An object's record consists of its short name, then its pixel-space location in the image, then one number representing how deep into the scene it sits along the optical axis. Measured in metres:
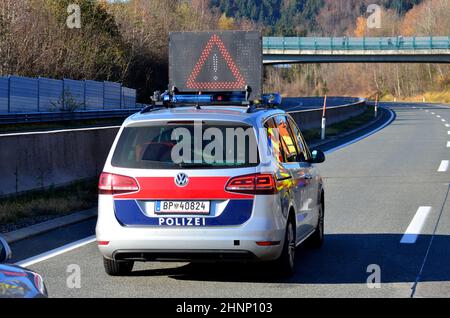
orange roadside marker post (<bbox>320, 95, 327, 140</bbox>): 31.10
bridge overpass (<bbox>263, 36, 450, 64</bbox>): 92.06
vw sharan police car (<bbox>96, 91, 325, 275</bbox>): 7.86
